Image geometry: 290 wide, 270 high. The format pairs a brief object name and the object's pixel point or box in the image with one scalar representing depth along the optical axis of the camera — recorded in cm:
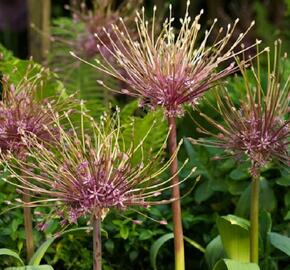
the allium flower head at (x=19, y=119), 294
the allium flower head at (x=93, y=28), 460
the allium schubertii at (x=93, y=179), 263
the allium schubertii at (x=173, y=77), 283
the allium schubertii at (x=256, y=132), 287
